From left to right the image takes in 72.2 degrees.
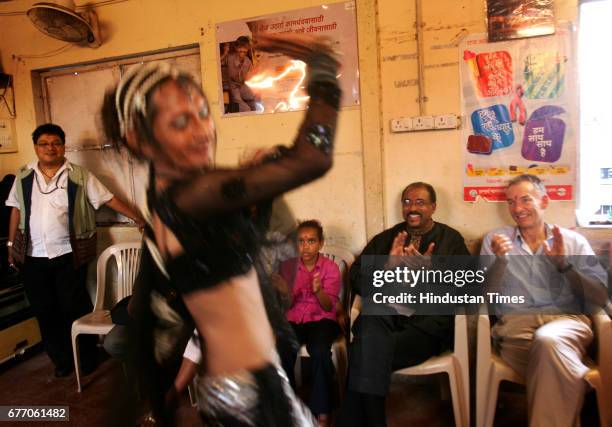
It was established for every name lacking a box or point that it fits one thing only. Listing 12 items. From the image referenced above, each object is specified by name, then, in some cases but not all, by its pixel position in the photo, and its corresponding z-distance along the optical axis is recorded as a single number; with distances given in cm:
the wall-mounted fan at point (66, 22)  227
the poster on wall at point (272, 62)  217
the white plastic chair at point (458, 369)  173
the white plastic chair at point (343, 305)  188
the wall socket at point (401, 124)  214
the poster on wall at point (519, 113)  195
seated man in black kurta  164
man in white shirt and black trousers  244
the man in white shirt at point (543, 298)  152
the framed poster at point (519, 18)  191
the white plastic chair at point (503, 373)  154
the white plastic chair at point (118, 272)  249
